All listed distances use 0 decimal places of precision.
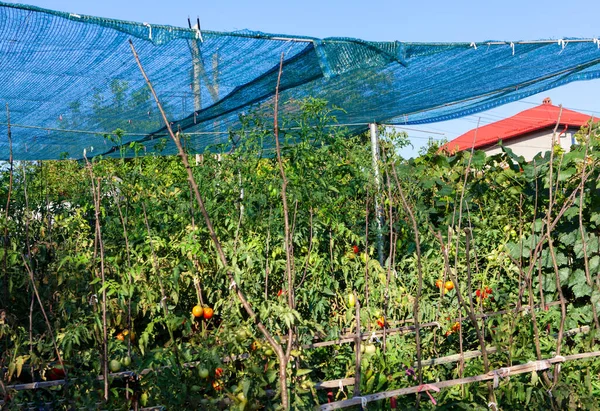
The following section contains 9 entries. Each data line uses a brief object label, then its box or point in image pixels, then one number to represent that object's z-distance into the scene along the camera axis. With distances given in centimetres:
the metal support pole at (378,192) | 431
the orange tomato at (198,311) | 329
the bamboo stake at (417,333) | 266
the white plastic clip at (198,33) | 354
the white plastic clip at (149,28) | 342
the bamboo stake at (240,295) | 160
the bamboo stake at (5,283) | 246
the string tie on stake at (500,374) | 272
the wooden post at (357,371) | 250
